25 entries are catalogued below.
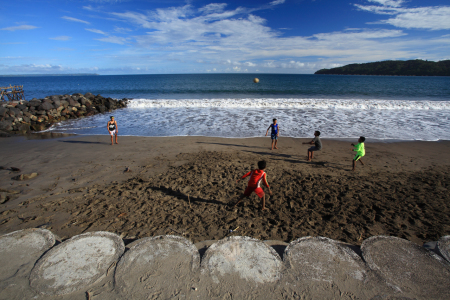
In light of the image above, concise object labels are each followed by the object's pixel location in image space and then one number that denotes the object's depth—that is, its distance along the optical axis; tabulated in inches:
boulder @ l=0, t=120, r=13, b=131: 528.1
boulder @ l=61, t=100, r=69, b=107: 729.1
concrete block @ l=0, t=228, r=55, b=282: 129.7
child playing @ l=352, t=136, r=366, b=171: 274.7
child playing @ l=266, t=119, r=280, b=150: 365.4
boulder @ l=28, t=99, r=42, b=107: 679.7
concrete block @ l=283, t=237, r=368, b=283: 124.4
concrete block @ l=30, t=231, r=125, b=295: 119.6
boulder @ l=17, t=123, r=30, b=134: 529.3
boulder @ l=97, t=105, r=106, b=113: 799.7
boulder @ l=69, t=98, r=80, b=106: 756.0
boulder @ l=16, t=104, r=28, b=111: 648.4
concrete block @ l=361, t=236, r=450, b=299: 116.9
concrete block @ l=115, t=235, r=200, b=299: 114.4
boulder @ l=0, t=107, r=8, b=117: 577.5
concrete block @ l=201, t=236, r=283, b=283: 124.7
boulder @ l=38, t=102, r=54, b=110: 666.2
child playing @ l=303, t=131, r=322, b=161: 309.1
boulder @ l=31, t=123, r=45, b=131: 538.9
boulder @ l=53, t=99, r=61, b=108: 701.8
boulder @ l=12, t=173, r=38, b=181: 251.1
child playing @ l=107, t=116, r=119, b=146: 399.3
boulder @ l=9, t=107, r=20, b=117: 593.0
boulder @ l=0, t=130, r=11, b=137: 481.1
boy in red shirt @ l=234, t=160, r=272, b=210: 184.9
